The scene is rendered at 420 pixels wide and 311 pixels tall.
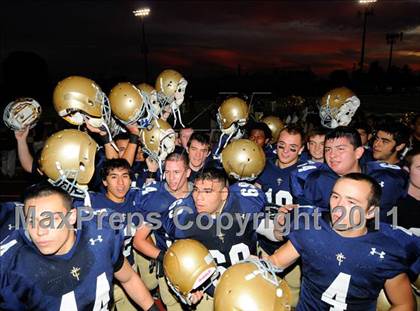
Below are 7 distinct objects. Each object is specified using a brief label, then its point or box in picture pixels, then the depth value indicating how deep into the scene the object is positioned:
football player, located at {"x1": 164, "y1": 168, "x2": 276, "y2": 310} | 3.33
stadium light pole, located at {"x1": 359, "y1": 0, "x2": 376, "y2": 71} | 33.62
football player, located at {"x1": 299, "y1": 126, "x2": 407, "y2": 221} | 3.64
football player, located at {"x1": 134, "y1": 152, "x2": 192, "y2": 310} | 3.71
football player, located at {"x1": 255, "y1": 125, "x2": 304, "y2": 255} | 4.58
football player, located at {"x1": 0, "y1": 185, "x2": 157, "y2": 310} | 2.30
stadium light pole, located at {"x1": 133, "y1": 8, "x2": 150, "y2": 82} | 23.98
